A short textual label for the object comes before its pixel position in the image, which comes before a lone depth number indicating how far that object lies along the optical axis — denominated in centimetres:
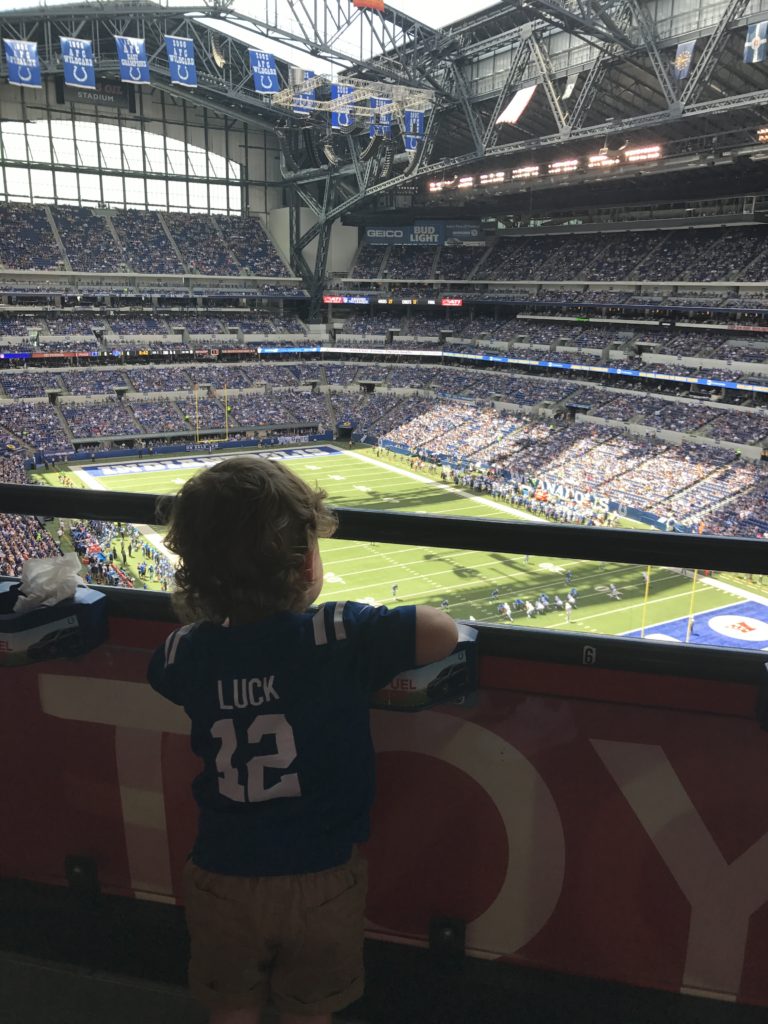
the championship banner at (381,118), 3569
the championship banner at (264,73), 3391
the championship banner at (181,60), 3356
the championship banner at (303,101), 3709
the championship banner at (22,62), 3400
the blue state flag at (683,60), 2462
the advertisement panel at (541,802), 205
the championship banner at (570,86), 2994
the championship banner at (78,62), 3306
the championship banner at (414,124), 3622
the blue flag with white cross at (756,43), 2250
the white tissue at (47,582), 218
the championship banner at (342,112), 3578
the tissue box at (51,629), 220
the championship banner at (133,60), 3278
